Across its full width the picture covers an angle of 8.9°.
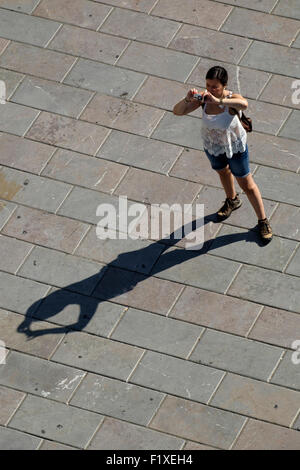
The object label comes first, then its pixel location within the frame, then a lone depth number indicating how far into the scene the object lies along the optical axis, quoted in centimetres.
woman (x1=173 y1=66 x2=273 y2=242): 1679
